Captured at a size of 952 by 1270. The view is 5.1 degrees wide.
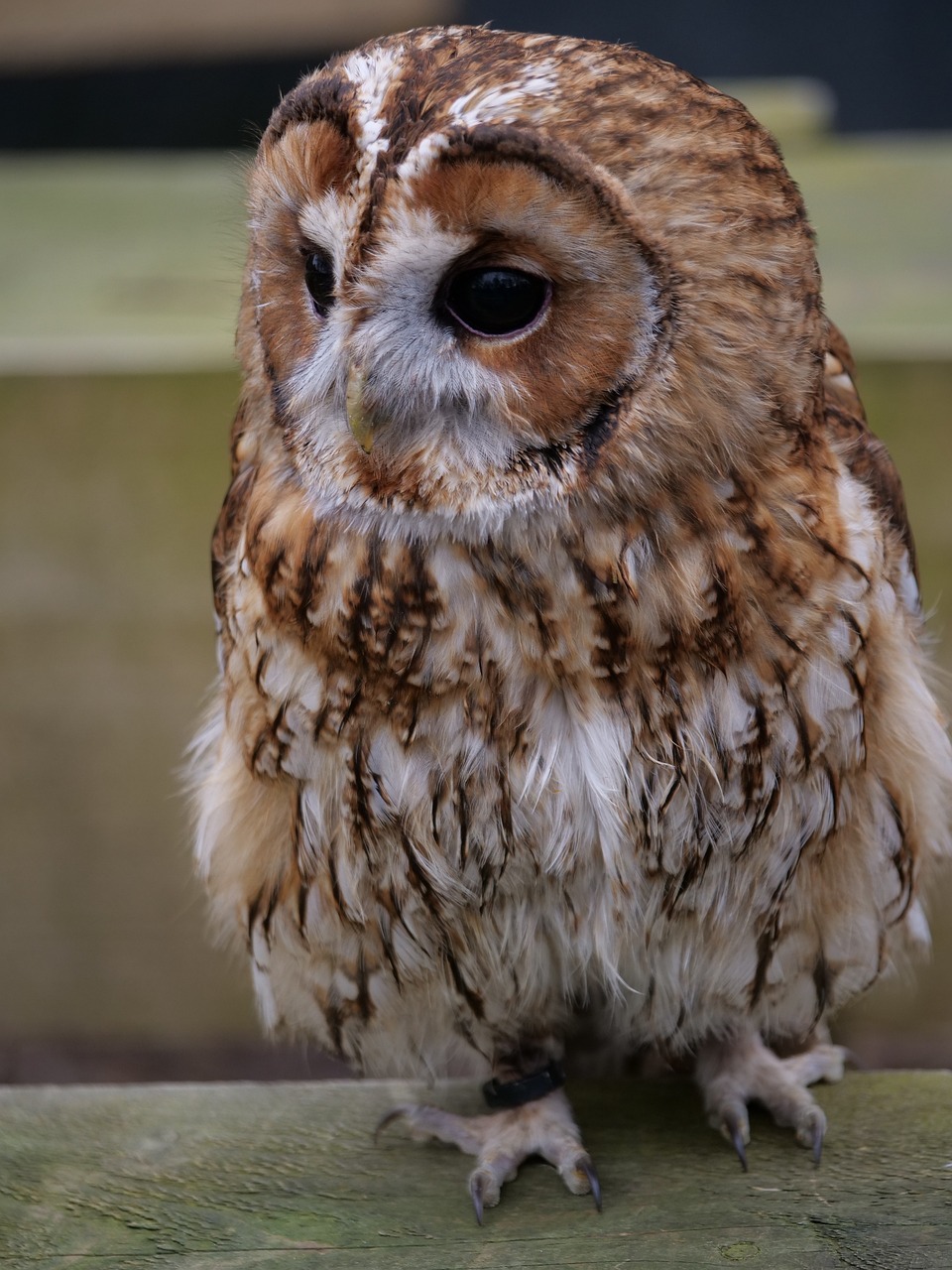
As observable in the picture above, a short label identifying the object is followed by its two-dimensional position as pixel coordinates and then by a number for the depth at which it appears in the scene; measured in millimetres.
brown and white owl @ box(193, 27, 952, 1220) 2192
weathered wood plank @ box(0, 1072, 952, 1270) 2246
